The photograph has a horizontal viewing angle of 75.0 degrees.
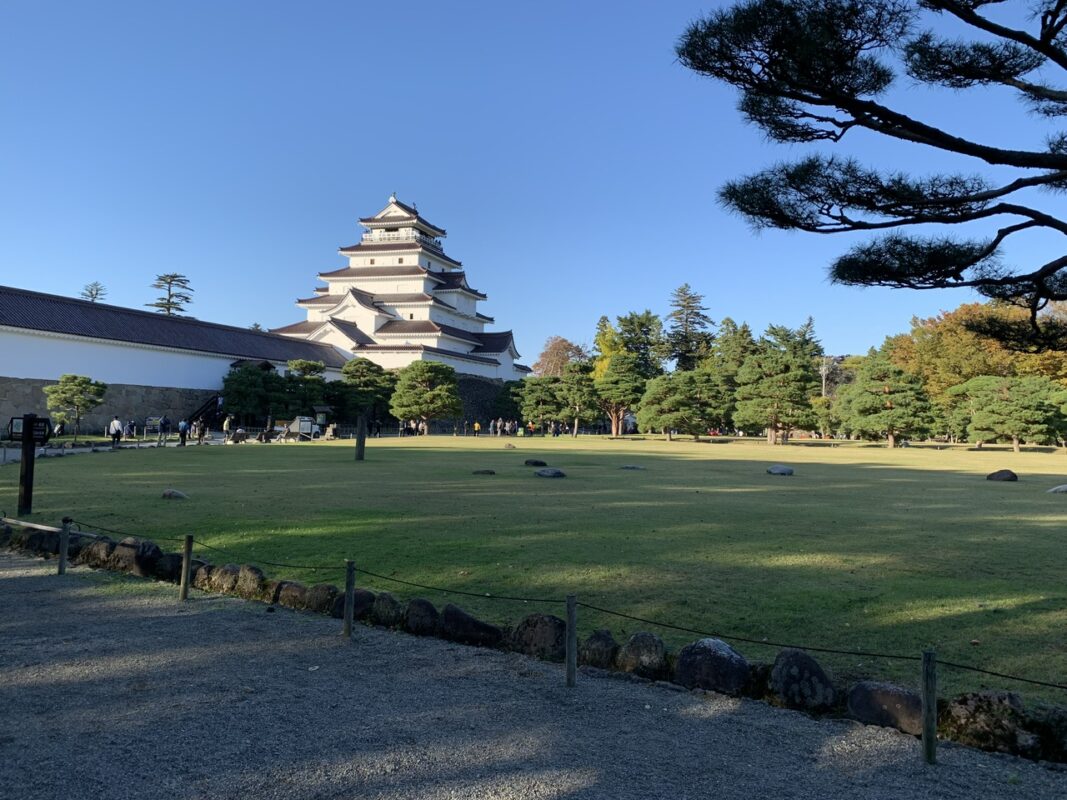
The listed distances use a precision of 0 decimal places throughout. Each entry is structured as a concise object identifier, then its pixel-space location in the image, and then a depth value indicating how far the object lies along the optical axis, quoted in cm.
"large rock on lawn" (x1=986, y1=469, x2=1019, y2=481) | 1811
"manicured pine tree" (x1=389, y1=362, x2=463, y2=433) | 4253
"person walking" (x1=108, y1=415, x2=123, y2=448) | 2480
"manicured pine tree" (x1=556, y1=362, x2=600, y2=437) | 4969
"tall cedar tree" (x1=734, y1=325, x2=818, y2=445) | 4212
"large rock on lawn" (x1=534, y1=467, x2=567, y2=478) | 1587
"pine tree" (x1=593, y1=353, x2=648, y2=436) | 4969
